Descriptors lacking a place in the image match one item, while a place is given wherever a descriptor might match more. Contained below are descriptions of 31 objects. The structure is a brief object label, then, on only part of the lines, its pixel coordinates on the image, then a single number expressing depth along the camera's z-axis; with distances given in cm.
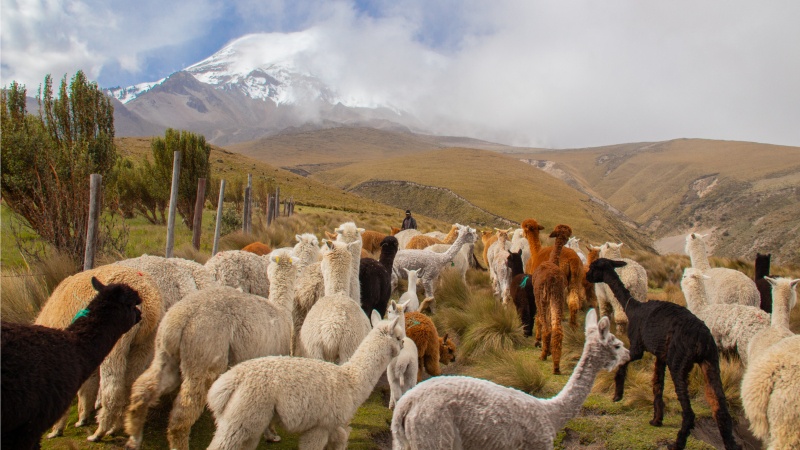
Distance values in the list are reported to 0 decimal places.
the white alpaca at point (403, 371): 493
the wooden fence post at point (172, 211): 862
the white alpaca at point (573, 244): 1205
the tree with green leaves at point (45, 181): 761
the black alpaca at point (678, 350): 435
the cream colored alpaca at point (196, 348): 379
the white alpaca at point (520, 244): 1170
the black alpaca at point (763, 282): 816
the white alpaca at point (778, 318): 529
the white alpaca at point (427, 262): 976
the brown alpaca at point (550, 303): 643
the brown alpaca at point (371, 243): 1262
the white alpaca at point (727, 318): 585
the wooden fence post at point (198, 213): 1020
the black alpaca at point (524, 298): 766
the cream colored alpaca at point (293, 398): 337
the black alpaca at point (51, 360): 277
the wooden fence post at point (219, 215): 1052
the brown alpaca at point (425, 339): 577
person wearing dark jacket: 1798
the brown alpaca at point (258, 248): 944
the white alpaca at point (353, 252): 640
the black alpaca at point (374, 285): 728
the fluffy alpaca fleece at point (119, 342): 401
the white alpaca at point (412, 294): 760
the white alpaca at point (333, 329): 486
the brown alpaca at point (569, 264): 761
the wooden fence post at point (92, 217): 660
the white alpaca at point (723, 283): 762
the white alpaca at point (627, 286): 754
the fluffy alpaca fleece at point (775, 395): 382
